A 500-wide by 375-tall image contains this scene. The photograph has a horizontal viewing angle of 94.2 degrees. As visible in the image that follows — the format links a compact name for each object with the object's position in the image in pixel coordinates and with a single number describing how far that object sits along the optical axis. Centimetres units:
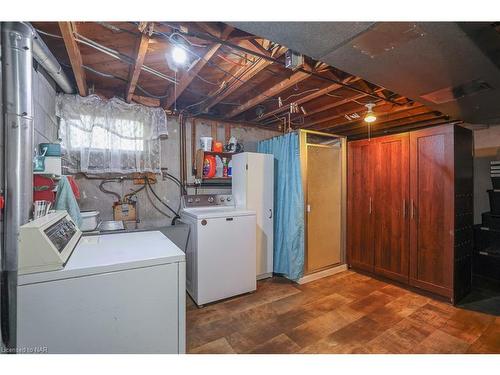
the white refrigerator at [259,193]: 302
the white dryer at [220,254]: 248
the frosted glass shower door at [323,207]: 319
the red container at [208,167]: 328
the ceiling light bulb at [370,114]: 282
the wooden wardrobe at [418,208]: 260
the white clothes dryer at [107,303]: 111
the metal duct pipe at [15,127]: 121
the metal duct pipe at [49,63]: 151
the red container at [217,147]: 337
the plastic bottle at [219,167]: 340
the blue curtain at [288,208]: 302
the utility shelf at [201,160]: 319
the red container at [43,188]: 154
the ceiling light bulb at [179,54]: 169
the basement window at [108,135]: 247
